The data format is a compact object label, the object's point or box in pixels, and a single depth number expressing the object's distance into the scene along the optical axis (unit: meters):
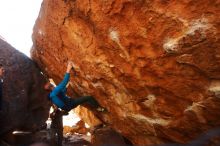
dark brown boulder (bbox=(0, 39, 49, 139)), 9.32
